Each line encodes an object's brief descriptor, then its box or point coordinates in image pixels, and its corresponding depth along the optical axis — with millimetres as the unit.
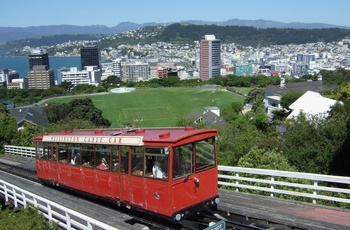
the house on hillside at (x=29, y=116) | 72188
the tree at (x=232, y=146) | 20859
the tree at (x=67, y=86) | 184125
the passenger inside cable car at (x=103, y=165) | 12445
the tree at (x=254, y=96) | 98062
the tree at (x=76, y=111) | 68875
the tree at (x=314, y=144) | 20391
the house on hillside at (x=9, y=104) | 107962
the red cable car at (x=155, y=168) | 10133
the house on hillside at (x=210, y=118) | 63472
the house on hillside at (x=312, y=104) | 52562
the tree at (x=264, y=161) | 16102
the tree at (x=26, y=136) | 38716
